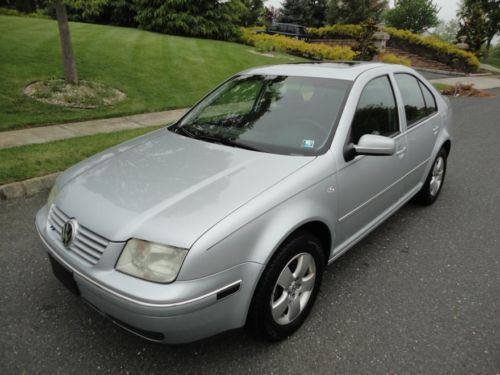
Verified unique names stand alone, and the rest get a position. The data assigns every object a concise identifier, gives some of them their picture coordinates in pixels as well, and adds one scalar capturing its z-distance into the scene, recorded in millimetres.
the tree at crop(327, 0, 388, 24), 35750
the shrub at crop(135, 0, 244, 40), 17250
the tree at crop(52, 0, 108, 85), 7000
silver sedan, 1944
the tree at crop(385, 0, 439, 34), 43188
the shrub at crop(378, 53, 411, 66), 18214
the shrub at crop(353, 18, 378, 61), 16780
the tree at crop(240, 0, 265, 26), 32062
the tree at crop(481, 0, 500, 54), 35031
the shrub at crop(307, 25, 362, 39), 25234
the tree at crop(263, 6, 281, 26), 38206
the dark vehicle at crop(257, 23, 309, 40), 27078
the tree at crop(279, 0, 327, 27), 34250
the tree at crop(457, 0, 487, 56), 24766
